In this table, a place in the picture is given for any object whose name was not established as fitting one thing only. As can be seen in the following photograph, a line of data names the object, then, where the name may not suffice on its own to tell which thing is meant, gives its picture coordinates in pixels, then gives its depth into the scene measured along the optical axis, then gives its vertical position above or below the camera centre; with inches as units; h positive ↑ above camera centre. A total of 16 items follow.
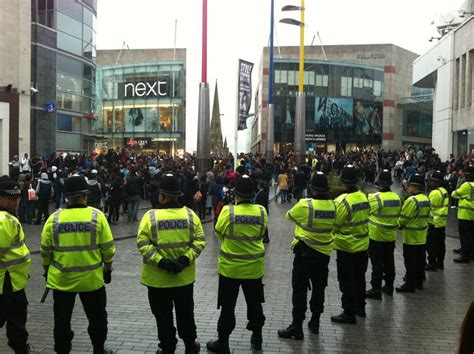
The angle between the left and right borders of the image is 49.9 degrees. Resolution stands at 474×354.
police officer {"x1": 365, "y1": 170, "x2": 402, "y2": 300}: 309.9 -45.1
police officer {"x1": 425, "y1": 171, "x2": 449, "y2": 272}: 382.6 -47.0
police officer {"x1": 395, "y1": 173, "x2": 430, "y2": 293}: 320.5 -44.2
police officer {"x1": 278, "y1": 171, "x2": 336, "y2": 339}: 244.1 -44.1
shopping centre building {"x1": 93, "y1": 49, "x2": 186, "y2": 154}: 2377.0 +231.2
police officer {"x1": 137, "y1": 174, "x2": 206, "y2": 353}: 201.5 -41.4
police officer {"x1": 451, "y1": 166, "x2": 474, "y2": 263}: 414.9 -47.0
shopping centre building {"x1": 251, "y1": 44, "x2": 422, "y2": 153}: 2546.8 +295.3
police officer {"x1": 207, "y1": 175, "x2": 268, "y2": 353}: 223.1 -46.9
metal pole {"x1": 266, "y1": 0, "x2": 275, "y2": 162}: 1264.6 +111.4
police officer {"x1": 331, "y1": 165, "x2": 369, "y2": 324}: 267.7 -47.4
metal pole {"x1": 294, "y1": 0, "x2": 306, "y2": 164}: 1253.7 +78.6
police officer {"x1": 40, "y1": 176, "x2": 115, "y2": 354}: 196.4 -41.8
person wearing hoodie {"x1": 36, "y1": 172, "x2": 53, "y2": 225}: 597.0 -48.8
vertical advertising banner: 914.7 +119.6
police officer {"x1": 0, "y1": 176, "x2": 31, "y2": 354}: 193.9 -48.8
